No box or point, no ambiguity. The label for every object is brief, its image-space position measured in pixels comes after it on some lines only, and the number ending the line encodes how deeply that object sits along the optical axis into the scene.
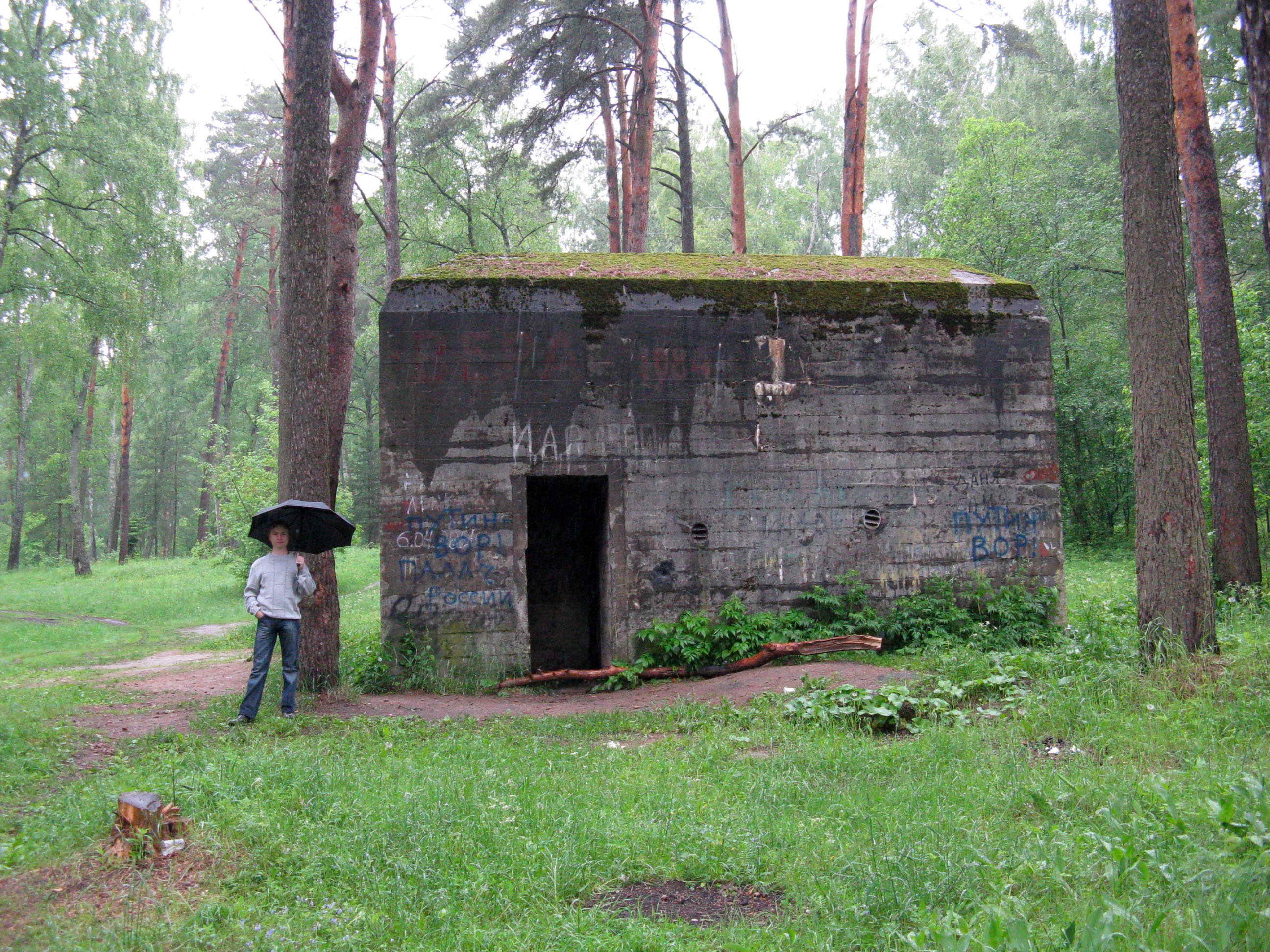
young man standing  8.10
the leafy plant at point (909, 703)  7.25
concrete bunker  10.26
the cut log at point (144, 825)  4.40
